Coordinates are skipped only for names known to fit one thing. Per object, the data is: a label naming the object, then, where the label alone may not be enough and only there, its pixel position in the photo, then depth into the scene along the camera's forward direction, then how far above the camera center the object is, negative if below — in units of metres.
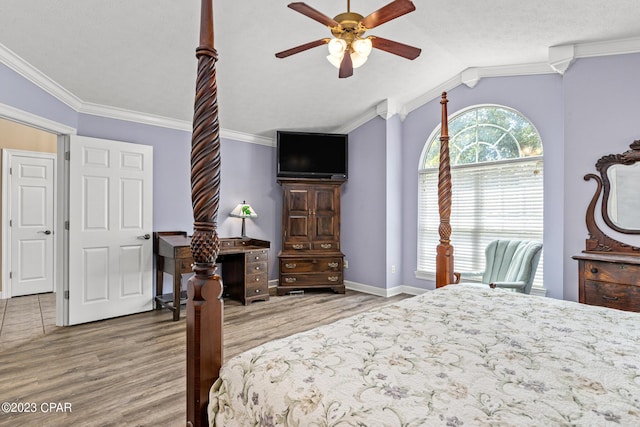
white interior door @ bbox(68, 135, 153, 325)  3.58 -0.14
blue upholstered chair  3.34 -0.49
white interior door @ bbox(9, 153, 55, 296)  4.88 -0.10
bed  0.89 -0.48
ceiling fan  2.09 +1.18
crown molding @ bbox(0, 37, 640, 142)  3.02 +1.43
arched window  4.02 +0.37
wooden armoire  5.00 -0.32
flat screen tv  5.06 +0.88
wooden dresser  2.72 -0.52
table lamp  4.83 +0.05
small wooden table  3.76 -0.60
